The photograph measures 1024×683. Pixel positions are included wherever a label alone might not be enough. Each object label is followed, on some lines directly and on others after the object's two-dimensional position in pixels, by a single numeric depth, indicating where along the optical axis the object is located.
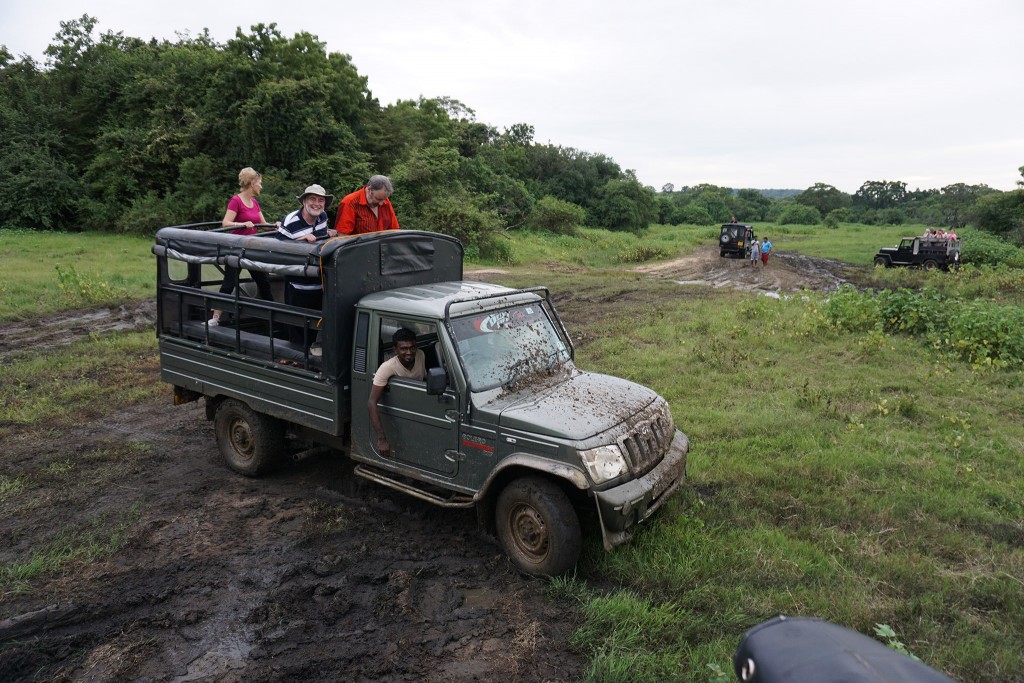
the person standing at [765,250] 29.85
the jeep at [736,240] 33.34
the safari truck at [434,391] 4.74
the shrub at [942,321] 10.38
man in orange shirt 6.75
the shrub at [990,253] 26.66
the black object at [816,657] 1.89
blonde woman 6.66
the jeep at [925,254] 25.08
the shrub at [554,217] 38.03
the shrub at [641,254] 33.06
